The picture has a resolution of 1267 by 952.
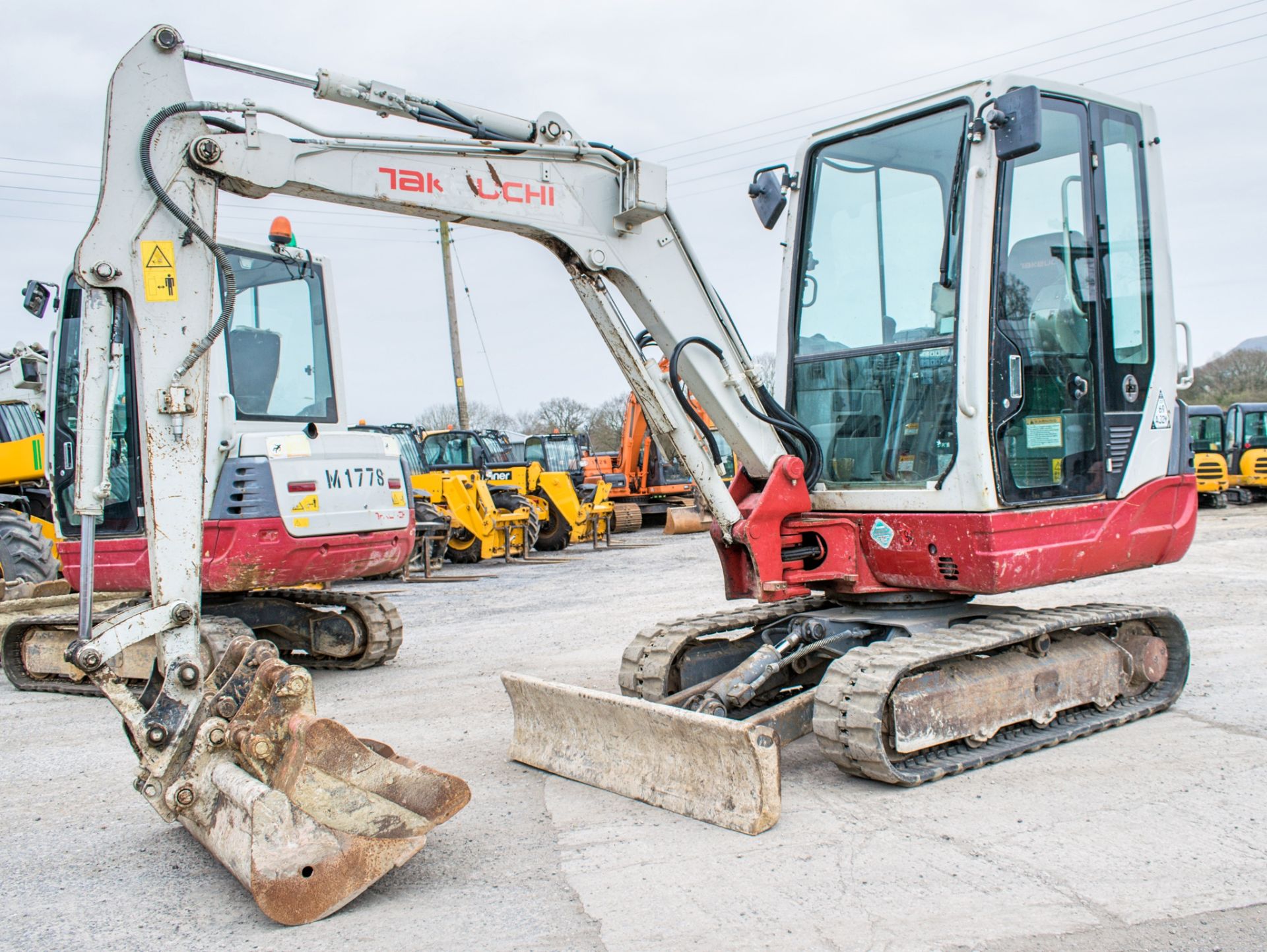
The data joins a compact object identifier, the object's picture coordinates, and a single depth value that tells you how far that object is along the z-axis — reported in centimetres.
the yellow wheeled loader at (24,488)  932
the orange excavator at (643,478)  2302
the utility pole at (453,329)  2512
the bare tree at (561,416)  5531
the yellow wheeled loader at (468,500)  1534
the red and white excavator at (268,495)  650
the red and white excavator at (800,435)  370
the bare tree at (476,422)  5034
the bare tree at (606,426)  5272
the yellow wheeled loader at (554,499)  1736
